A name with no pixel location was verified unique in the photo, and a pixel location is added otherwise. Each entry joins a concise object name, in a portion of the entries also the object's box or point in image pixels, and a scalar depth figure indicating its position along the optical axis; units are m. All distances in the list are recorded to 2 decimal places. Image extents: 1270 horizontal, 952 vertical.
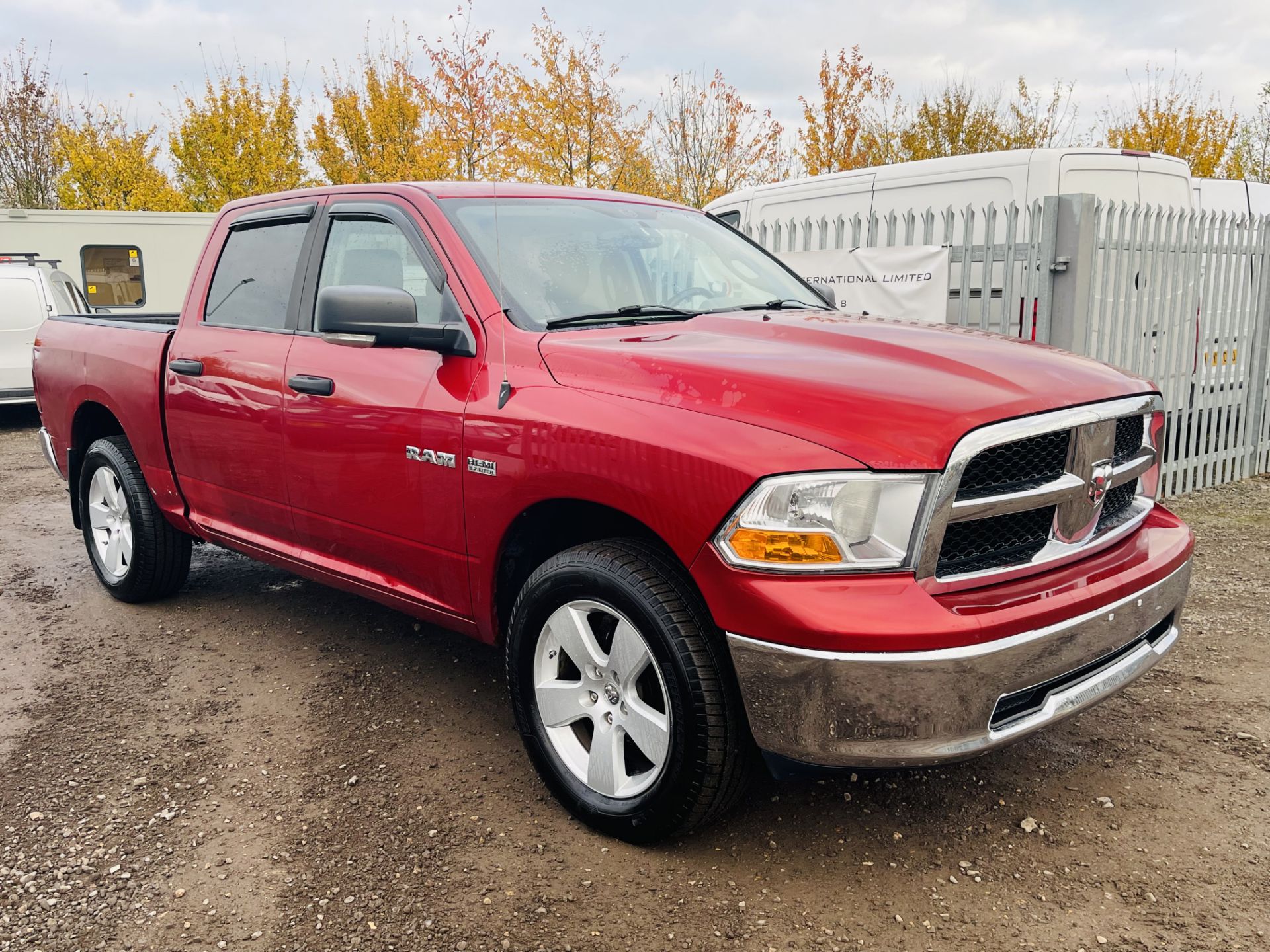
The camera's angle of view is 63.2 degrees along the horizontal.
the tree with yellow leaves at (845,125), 23.91
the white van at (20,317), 12.17
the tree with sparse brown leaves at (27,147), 26.92
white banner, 7.27
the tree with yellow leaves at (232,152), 23.86
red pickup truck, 2.39
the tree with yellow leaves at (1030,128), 24.64
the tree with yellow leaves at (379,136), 23.09
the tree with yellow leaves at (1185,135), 23.53
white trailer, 15.97
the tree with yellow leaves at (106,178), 24.47
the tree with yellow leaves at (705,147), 24.89
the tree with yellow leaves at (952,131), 23.91
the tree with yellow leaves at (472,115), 22.78
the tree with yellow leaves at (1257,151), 26.31
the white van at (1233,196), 9.36
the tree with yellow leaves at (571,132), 22.08
